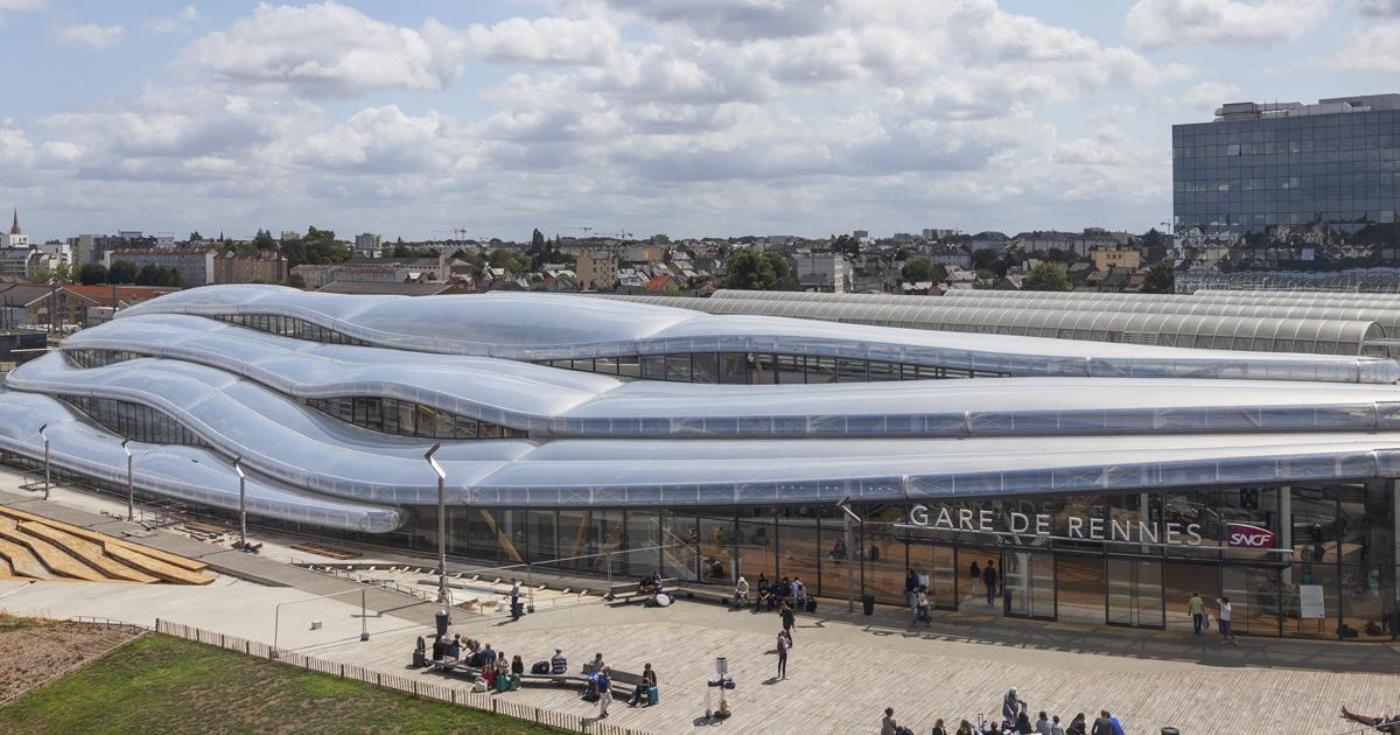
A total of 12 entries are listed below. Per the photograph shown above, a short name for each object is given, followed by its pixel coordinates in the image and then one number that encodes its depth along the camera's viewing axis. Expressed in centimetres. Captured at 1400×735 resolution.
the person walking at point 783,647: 3509
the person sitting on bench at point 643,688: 3397
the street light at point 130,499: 6234
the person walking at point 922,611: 3953
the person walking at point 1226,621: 3688
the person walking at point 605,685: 3375
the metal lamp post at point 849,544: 4194
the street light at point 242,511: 5594
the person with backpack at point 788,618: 3825
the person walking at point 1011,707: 3019
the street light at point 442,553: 4425
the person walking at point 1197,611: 3775
